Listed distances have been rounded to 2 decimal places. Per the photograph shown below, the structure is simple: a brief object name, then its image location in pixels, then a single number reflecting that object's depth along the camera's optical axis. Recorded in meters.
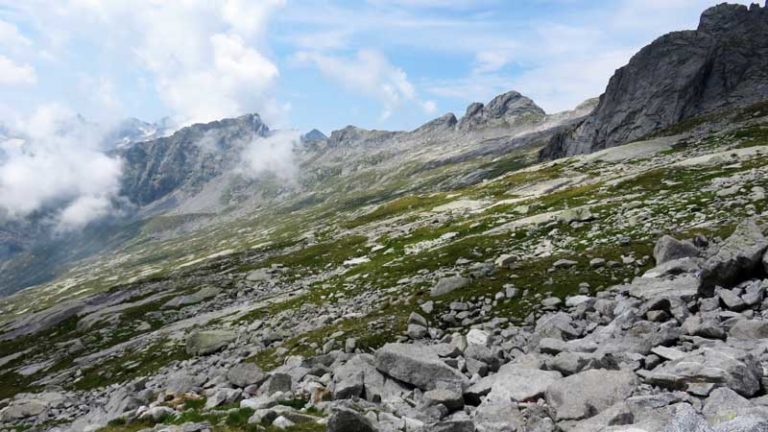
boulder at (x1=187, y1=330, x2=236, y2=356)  37.47
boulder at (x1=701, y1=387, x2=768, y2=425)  9.81
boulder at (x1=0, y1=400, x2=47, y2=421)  33.28
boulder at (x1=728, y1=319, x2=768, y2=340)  15.28
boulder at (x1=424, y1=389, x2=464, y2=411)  15.20
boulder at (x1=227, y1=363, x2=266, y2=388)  21.19
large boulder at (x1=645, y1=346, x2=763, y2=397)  11.84
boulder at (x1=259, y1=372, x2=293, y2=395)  19.02
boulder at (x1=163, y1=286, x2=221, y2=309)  66.06
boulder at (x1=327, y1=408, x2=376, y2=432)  12.66
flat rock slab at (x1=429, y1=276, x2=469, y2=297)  32.28
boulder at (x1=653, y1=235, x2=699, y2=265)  26.98
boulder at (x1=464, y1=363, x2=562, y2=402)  14.52
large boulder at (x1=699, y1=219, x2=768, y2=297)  20.05
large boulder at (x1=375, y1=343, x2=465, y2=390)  17.20
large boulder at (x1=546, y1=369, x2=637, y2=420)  12.59
